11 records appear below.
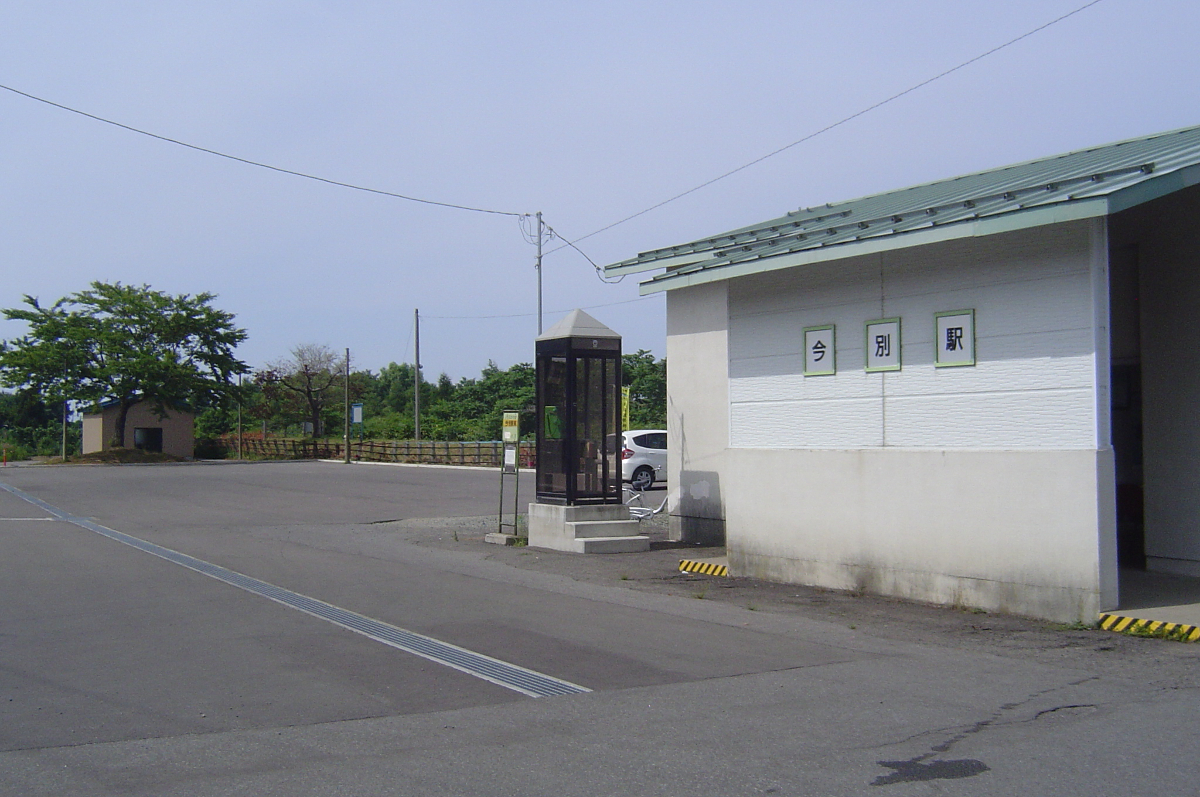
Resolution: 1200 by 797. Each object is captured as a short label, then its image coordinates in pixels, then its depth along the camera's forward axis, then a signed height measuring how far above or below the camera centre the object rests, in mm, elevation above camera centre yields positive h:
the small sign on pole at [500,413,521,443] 16531 +54
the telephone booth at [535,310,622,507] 15547 +307
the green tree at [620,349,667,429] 51500 +2370
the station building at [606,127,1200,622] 8875 +457
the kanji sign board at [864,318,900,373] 10602 +921
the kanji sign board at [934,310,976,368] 9875 +920
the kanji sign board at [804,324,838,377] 11273 +909
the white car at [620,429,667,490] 26375 -704
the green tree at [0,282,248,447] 53969 +4486
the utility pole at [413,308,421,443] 54719 +3427
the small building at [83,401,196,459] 58969 +115
